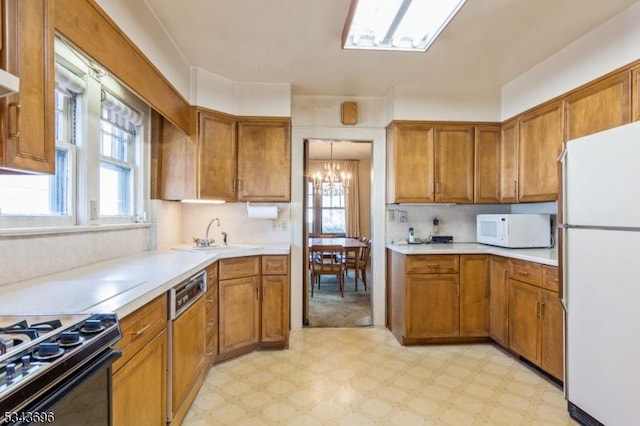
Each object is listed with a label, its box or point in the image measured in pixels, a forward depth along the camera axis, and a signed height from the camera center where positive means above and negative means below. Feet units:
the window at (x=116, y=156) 7.82 +1.45
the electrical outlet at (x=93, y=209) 6.97 +0.06
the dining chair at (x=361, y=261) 17.19 -2.60
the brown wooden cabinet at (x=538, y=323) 7.75 -2.80
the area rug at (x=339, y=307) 12.55 -4.12
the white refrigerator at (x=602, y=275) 5.46 -1.14
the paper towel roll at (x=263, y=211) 11.07 +0.05
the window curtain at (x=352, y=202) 25.34 +0.81
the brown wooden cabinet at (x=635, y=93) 7.00 +2.53
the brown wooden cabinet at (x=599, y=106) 7.30 +2.53
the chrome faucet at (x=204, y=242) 10.21 -0.91
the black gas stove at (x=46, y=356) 2.38 -1.20
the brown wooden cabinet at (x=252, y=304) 9.08 -2.65
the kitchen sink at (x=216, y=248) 9.37 -1.06
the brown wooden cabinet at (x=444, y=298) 10.30 -2.68
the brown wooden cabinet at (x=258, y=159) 10.77 +1.76
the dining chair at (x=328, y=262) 15.75 -2.42
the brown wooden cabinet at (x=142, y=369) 4.10 -2.17
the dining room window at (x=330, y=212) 25.66 +0.03
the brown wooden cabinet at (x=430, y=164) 11.24 +1.65
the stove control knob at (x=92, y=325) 3.26 -1.13
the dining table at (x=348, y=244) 16.55 -1.67
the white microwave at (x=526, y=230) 10.00 -0.54
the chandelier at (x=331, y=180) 21.70 +2.22
